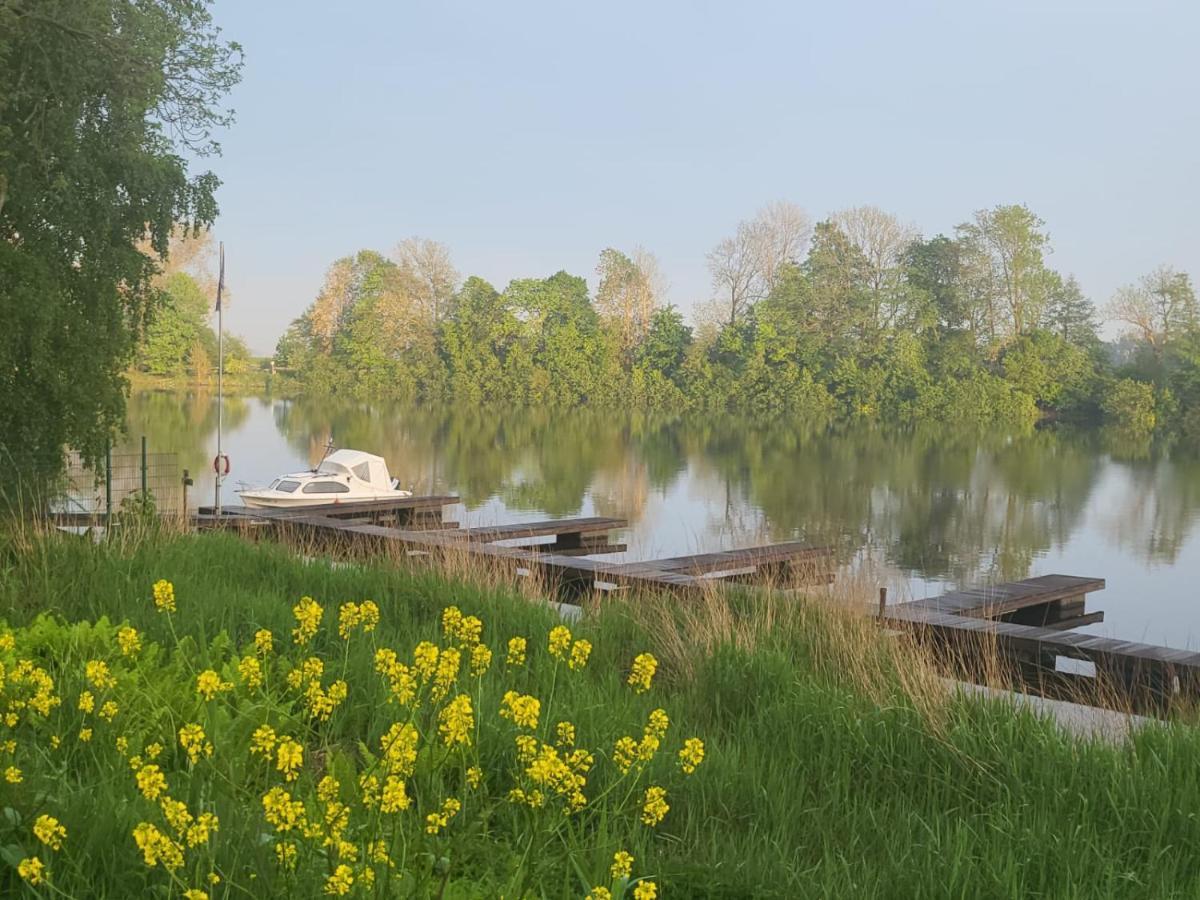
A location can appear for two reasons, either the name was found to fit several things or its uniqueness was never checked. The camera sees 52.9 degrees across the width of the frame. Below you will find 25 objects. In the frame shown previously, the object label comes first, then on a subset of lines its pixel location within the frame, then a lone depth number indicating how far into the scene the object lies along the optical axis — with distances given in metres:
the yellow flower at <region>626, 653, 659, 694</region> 4.08
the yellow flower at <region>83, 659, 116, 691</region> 4.05
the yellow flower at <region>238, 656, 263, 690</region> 4.11
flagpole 32.64
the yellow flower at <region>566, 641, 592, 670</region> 4.12
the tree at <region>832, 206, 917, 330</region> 88.25
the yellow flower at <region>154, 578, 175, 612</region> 4.89
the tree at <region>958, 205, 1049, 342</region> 85.12
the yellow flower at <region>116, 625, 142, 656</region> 4.52
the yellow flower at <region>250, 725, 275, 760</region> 3.31
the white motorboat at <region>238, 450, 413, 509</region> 29.64
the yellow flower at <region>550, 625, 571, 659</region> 4.18
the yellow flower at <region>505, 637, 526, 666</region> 4.34
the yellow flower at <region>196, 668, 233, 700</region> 3.60
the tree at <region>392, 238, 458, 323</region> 106.50
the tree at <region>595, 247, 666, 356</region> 99.75
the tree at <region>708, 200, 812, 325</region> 94.88
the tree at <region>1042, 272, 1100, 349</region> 85.12
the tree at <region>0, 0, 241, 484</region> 17.92
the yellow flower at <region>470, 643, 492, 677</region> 4.09
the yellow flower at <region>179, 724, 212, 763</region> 3.45
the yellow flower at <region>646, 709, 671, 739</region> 3.62
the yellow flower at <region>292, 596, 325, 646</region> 4.41
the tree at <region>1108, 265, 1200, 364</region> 80.25
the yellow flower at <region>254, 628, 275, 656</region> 4.25
